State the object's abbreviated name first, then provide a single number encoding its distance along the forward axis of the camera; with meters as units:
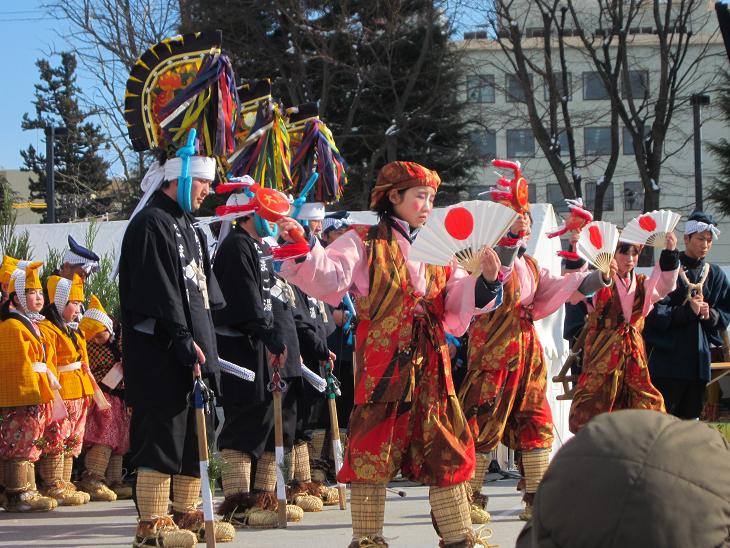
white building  41.06
